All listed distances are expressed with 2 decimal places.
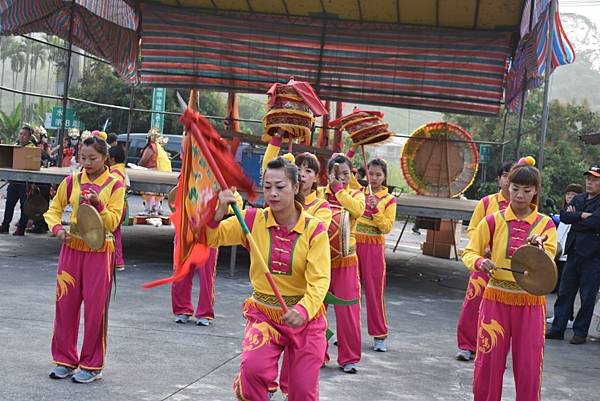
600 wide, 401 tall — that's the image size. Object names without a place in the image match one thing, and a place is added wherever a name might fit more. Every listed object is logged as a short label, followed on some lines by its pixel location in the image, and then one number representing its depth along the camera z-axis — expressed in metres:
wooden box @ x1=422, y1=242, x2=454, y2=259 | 17.53
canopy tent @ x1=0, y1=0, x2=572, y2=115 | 15.02
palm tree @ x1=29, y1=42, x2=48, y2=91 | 78.41
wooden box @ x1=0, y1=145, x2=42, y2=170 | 13.47
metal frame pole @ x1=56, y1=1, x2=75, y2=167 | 14.48
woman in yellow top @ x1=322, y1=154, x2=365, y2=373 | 7.39
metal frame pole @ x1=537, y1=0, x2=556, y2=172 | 11.55
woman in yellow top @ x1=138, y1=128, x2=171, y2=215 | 19.42
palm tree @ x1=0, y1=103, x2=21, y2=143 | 39.91
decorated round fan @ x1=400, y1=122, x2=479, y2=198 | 17.28
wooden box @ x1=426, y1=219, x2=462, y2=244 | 17.61
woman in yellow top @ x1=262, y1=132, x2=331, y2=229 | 6.28
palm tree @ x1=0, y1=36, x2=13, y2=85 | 80.81
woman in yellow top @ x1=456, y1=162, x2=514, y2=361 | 8.01
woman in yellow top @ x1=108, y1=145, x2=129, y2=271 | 10.07
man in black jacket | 9.41
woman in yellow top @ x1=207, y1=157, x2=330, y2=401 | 4.64
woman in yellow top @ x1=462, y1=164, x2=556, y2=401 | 5.61
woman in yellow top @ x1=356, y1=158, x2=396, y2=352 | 8.43
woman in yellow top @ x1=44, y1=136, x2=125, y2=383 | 6.43
